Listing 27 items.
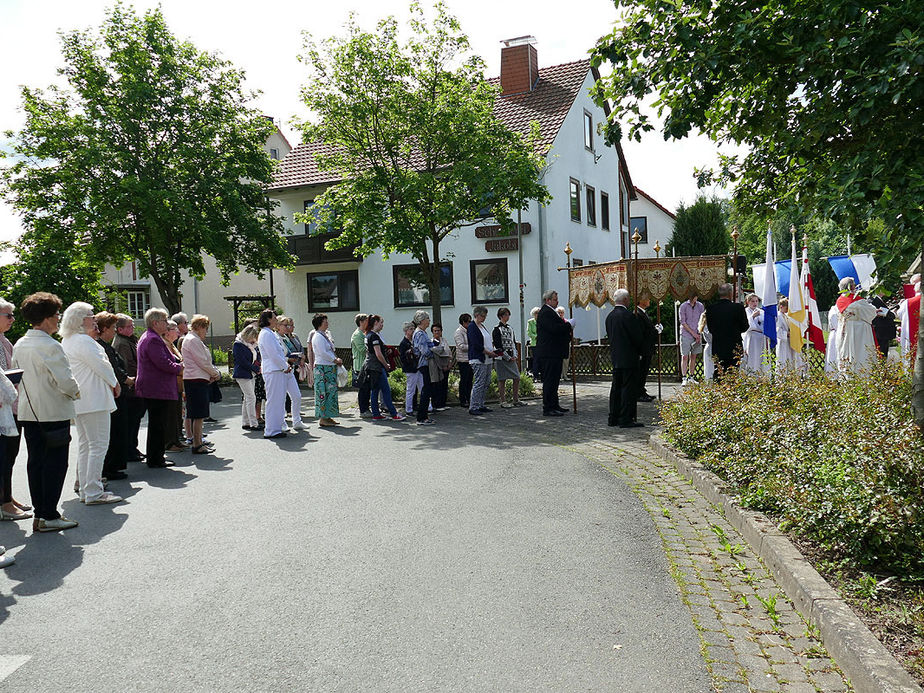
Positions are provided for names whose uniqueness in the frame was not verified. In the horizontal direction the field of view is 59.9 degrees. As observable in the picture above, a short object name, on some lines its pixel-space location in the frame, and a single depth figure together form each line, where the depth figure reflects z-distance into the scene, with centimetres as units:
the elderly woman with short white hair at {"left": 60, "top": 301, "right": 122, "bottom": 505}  768
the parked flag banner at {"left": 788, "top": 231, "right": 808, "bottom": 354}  1420
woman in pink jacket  1095
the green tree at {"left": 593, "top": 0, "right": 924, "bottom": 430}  598
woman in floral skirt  1353
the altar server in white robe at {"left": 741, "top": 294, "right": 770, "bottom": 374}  1576
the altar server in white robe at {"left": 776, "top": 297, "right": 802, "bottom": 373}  1488
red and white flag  1445
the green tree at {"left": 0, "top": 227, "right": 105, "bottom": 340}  2889
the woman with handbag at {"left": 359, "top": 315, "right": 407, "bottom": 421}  1405
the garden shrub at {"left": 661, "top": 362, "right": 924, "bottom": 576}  474
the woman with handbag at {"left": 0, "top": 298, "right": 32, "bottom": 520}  684
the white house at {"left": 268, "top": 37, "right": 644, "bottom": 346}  2856
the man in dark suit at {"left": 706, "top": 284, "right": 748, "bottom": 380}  1375
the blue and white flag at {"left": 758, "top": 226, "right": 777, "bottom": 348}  1429
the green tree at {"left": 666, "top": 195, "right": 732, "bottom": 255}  4053
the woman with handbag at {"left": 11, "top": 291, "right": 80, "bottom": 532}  673
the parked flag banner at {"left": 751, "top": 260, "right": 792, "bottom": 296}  2191
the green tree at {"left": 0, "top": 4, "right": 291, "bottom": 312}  2427
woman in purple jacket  984
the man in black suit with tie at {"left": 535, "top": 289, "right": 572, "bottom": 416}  1444
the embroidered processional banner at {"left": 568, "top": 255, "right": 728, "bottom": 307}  1814
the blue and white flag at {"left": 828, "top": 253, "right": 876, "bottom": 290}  2455
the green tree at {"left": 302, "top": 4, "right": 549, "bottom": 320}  1772
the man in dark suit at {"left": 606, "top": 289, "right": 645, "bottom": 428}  1240
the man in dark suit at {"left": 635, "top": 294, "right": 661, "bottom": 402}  1278
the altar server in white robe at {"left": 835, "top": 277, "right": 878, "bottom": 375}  1267
